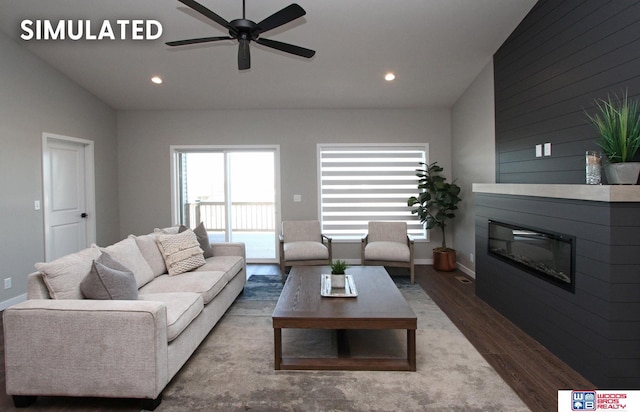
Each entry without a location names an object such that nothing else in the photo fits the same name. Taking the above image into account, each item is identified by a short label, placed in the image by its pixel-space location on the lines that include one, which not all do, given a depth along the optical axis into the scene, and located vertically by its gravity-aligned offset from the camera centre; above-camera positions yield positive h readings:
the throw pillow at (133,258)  3.13 -0.48
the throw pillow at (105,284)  2.42 -0.53
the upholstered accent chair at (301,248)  5.20 -0.67
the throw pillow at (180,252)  3.69 -0.51
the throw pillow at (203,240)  4.29 -0.44
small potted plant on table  3.27 -0.67
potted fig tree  5.61 -0.09
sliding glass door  6.37 +0.18
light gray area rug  2.24 -1.22
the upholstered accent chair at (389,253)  5.06 -0.73
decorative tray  3.06 -0.77
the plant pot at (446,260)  5.65 -0.94
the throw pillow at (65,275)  2.37 -0.47
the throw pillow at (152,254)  3.58 -0.49
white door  4.80 +0.13
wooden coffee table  2.60 -0.83
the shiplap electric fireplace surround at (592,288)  2.34 -0.64
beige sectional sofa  2.18 -0.84
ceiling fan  2.58 +1.29
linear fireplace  2.83 -0.47
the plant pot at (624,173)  2.35 +0.15
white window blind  6.28 +0.25
